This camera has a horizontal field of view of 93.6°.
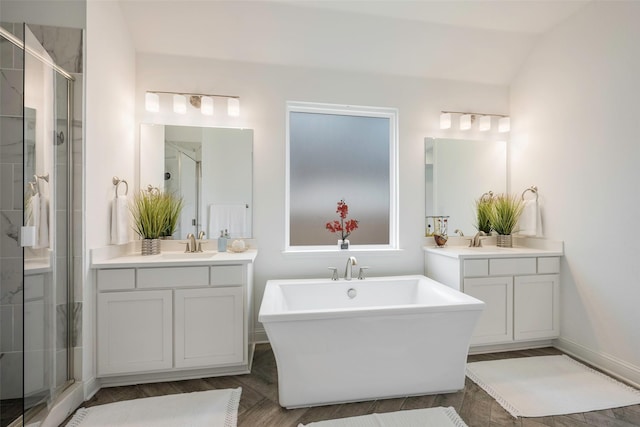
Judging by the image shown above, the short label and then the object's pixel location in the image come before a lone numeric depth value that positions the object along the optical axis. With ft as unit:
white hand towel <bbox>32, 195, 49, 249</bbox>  5.37
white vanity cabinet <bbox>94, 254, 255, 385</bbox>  6.63
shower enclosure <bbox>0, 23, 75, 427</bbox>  5.25
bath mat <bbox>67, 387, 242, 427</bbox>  5.60
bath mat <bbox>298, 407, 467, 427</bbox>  5.51
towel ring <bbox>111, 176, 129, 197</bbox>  7.53
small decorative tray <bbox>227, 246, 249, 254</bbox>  8.50
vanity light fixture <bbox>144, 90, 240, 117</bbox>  8.46
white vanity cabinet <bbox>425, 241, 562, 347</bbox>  8.27
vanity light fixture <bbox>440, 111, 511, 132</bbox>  9.98
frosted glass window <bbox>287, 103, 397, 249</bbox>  9.96
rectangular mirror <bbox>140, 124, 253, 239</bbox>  8.72
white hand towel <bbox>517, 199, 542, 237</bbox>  9.26
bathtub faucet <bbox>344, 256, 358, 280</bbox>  8.48
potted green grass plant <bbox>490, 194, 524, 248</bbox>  9.77
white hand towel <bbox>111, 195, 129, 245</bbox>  7.29
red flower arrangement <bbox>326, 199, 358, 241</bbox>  9.27
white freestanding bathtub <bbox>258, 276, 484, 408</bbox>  5.80
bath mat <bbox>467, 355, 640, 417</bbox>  6.10
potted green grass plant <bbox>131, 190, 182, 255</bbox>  8.06
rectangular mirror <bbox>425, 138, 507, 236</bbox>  10.09
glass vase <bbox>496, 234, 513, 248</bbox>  9.80
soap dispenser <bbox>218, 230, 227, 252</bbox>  8.57
